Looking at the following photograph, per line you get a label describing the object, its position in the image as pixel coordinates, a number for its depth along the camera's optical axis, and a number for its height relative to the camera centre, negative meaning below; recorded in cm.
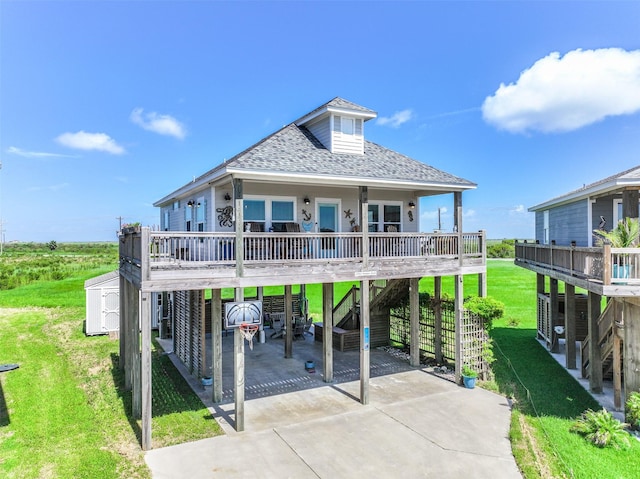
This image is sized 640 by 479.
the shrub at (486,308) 1248 -209
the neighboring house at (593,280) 955 -108
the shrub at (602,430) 866 -427
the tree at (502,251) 6662 -165
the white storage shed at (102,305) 1908 -286
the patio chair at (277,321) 2020 -405
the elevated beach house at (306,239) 934 +14
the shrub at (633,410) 934 -403
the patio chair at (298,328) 1856 -393
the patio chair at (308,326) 2004 -423
